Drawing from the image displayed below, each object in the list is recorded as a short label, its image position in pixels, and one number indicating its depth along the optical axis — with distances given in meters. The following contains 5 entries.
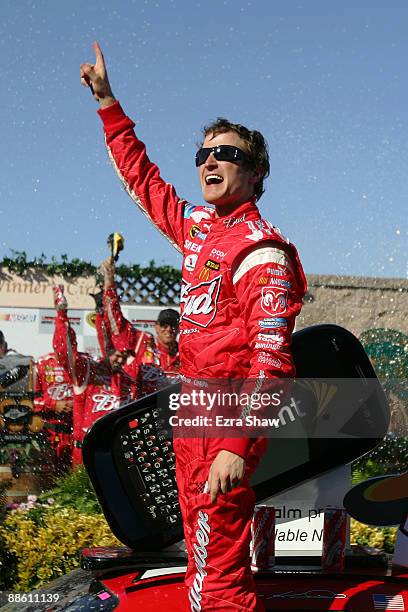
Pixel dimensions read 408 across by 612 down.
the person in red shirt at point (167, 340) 7.01
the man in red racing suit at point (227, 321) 2.21
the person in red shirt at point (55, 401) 6.95
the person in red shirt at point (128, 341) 6.69
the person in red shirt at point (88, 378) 6.58
